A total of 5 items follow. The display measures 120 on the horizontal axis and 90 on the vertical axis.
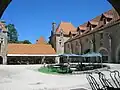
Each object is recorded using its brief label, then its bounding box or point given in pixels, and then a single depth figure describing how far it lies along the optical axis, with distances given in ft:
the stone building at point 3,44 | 85.23
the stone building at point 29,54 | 86.77
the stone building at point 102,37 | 65.26
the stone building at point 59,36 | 102.85
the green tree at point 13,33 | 140.69
